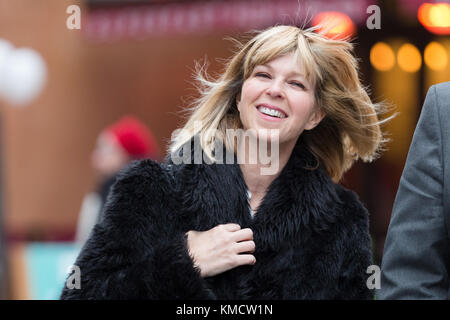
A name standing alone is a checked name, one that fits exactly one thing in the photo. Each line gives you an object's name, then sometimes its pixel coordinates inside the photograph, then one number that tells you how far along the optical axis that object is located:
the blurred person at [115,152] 12.31
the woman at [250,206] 5.27
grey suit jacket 4.64
